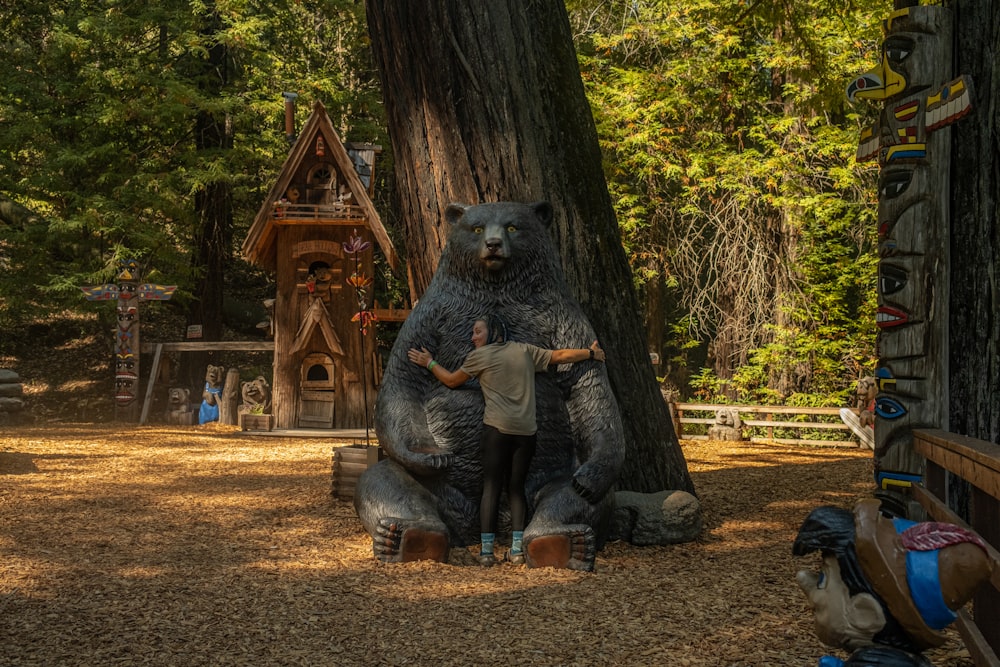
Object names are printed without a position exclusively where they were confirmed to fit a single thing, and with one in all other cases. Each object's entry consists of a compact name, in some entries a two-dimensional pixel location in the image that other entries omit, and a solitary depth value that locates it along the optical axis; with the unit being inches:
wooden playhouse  484.1
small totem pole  538.3
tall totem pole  190.9
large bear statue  195.2
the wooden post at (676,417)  480.7
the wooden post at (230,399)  546.6
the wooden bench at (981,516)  109.8
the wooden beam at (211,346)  541.6
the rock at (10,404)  533.6
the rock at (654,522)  214.2
